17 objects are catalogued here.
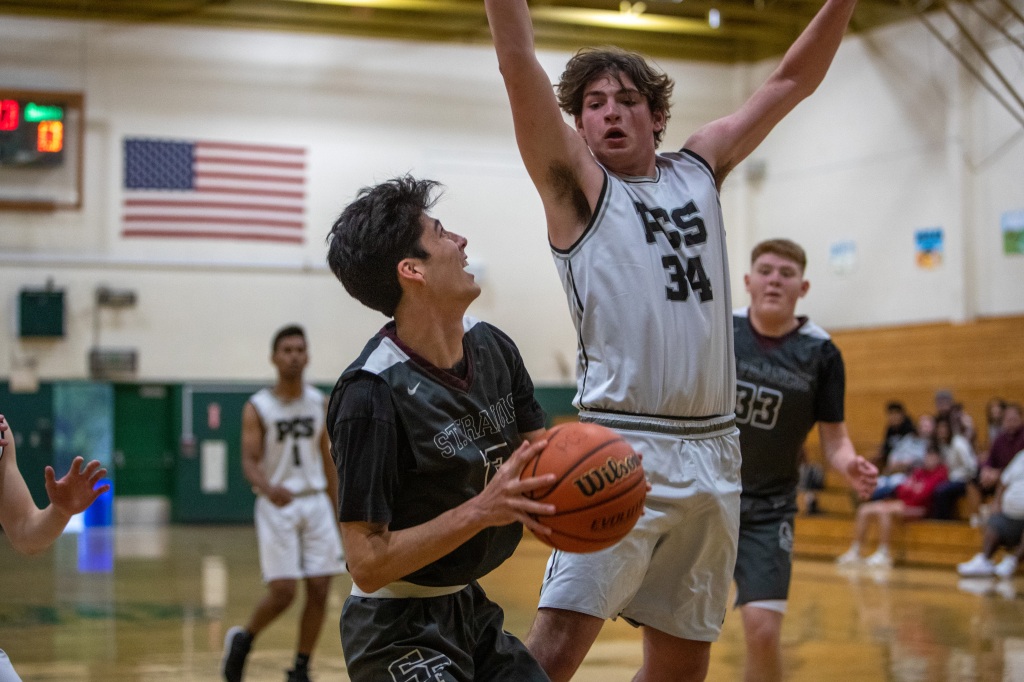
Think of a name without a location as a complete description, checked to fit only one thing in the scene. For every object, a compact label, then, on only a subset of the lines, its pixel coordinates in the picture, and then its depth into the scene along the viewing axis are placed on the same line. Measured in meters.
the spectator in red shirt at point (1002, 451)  13.09
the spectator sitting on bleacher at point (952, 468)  13.97
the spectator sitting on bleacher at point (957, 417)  14.42
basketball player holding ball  2.84
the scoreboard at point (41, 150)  18.53
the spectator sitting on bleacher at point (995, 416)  14.06
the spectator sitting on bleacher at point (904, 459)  14.48
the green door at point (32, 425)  19.72
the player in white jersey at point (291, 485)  7.02
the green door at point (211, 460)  20.34
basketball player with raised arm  3.44
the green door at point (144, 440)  20.25
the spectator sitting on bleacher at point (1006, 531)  11.82
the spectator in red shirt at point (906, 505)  13.94
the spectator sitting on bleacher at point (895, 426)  15.66
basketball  2.72
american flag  20.22
